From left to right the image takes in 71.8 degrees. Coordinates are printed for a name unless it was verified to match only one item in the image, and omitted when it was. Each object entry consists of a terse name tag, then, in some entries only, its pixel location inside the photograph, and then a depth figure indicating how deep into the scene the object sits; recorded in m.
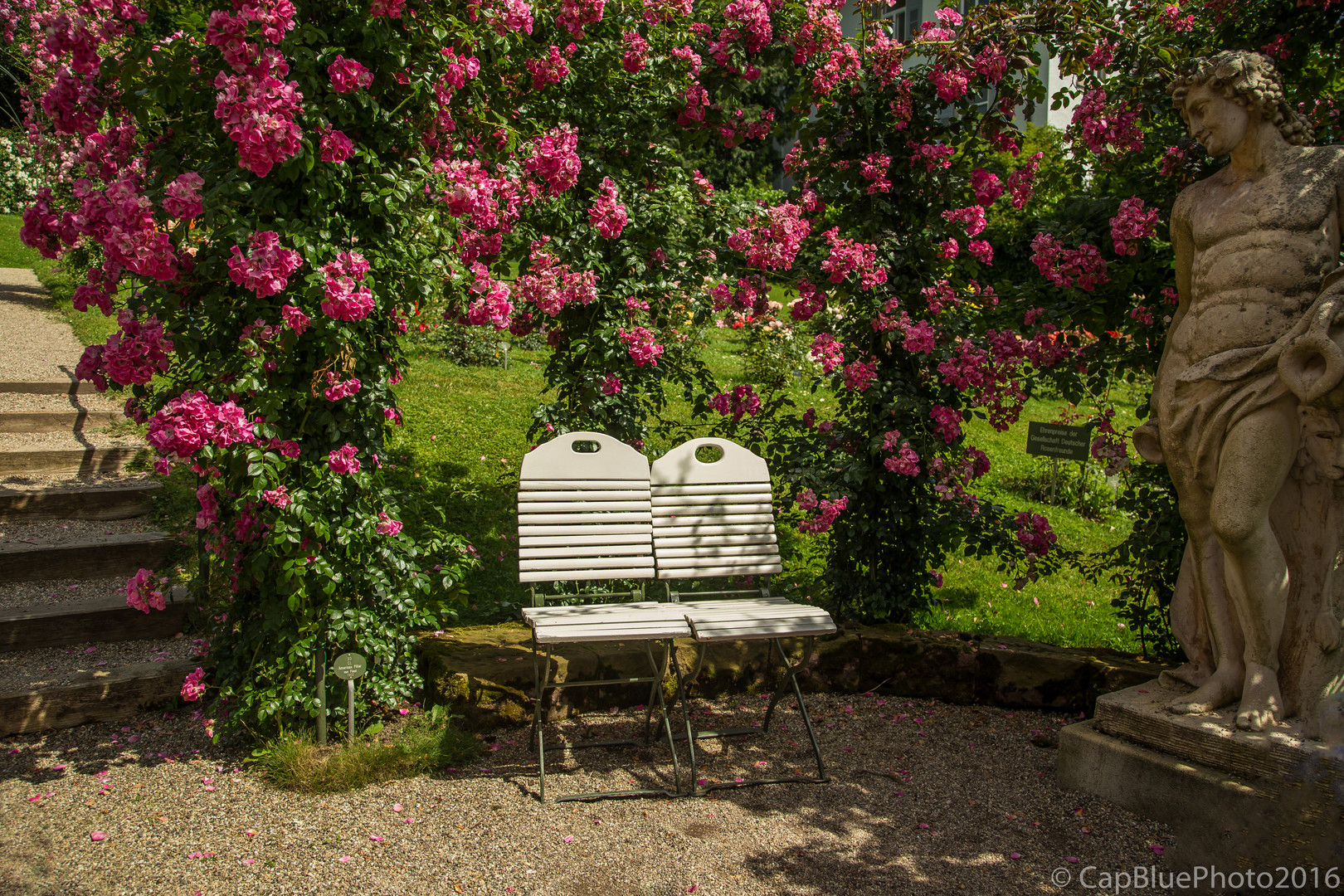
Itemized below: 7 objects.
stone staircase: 3.65
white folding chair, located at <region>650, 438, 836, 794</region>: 3.91
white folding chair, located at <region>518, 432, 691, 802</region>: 3.72
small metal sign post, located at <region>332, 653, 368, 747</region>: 3.30
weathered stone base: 2.73
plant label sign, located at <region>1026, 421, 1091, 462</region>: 5.11
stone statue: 2.98
